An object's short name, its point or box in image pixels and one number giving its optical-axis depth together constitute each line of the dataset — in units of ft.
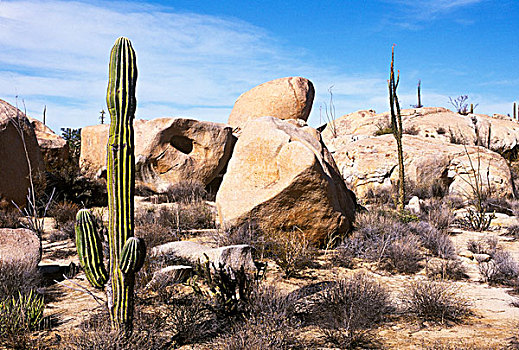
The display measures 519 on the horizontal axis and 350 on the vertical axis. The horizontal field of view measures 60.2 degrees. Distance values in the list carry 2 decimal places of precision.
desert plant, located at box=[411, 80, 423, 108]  99.51
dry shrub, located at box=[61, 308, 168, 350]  11.81
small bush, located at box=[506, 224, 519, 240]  31.50
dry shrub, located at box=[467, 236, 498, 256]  26.71
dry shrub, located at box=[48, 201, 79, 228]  32.76
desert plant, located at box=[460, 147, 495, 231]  33.81
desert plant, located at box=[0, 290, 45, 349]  13.25
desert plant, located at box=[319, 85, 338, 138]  75.37
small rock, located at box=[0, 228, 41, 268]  19.54
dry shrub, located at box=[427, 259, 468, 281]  22.00
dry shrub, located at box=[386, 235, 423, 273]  22.95
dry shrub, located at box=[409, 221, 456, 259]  25.55
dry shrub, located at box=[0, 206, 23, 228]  29.94
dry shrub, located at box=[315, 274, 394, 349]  13.94
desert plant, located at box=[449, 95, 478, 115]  86.40
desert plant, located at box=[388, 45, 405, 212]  33.99
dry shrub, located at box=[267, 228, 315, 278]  21.29
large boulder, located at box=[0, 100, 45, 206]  34.24
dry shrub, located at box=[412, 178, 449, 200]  45.32
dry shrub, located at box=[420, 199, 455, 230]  32.99
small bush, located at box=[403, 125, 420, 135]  65.31
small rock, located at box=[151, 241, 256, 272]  20.27
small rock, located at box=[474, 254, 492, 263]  25.02
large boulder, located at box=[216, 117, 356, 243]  24.57
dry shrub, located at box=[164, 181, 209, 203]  45.19
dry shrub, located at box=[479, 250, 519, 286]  21.49
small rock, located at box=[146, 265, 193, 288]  18.48
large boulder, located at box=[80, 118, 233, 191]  48.16
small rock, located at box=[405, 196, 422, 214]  37.50
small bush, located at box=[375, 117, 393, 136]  64.59
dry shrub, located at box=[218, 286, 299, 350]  12.46
